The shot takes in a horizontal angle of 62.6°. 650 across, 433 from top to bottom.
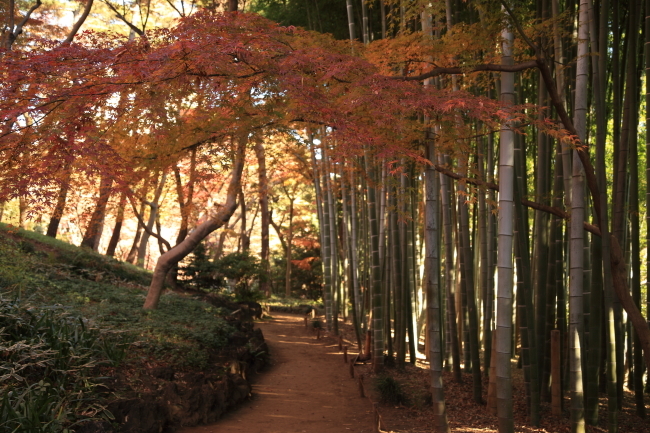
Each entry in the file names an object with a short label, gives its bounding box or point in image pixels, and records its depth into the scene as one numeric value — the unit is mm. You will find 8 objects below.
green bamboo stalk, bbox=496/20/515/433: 3609
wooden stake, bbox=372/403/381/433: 4465
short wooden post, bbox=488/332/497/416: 4683
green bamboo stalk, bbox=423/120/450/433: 4160
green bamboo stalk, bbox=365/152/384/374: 6469
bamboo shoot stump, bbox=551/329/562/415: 4359
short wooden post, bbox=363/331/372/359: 7059
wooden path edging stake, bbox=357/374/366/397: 5620
